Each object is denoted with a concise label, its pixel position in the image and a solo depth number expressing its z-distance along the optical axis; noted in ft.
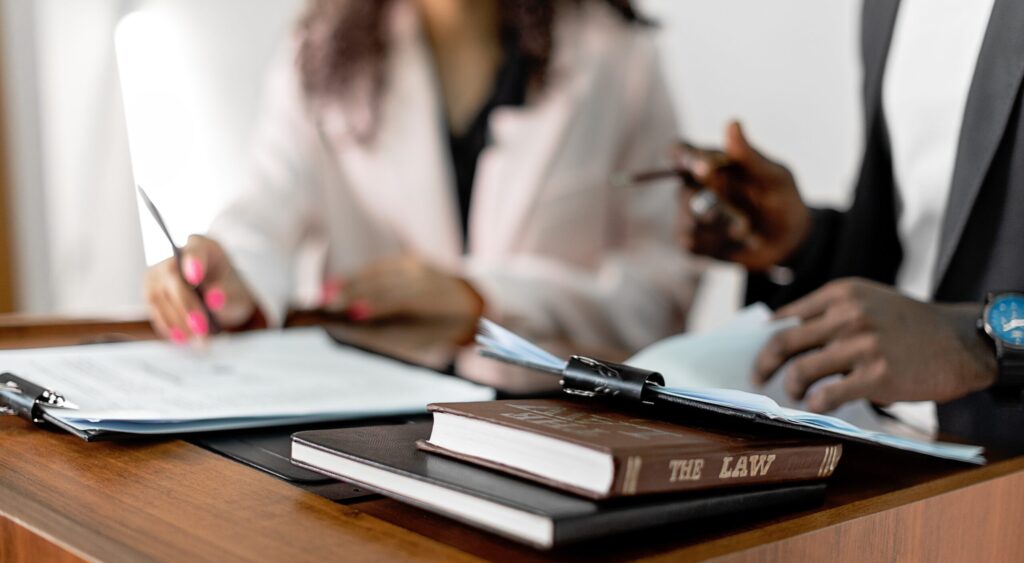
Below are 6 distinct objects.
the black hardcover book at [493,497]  1.24
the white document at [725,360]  1.80
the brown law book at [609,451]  1.28
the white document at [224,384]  1.98
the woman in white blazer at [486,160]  5.48
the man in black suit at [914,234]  2.07
